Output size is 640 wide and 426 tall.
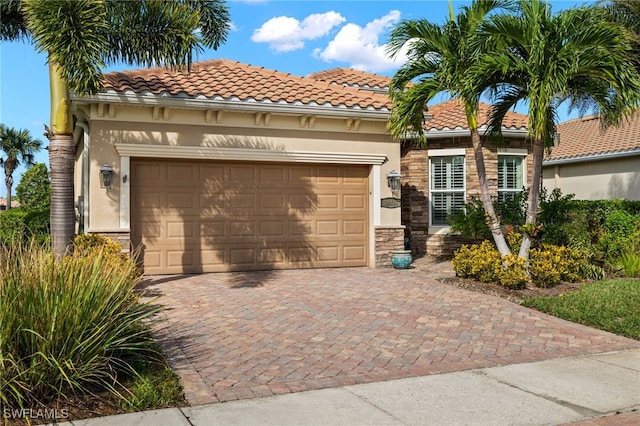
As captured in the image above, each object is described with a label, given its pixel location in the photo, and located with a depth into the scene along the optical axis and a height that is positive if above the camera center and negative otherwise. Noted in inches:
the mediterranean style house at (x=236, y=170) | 436.1 +36.3
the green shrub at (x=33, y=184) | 1298.0 +66.1
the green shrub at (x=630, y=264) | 427.8 -44.7
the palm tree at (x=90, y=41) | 305.3 +109.2
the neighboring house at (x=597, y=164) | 705.0 +64.4
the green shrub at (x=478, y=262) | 409.7 -41.2
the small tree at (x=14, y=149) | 1427.5 +169.3
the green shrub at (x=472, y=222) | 500.1 -11.9
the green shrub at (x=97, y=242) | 385.1 -23.7
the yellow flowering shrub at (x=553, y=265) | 396.8 -42.2
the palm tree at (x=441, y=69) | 402.0 +110.4
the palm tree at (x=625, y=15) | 547.2 +200.8
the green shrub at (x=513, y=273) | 390.6 -46.8
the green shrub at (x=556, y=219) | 458.6 -8.7
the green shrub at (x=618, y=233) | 454.6 -21.5
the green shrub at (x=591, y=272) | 437.1 -52.0
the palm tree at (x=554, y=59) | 359.3 +103.5
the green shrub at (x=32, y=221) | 599.2 -11.7
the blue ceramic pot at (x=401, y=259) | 504.4 -47.2
